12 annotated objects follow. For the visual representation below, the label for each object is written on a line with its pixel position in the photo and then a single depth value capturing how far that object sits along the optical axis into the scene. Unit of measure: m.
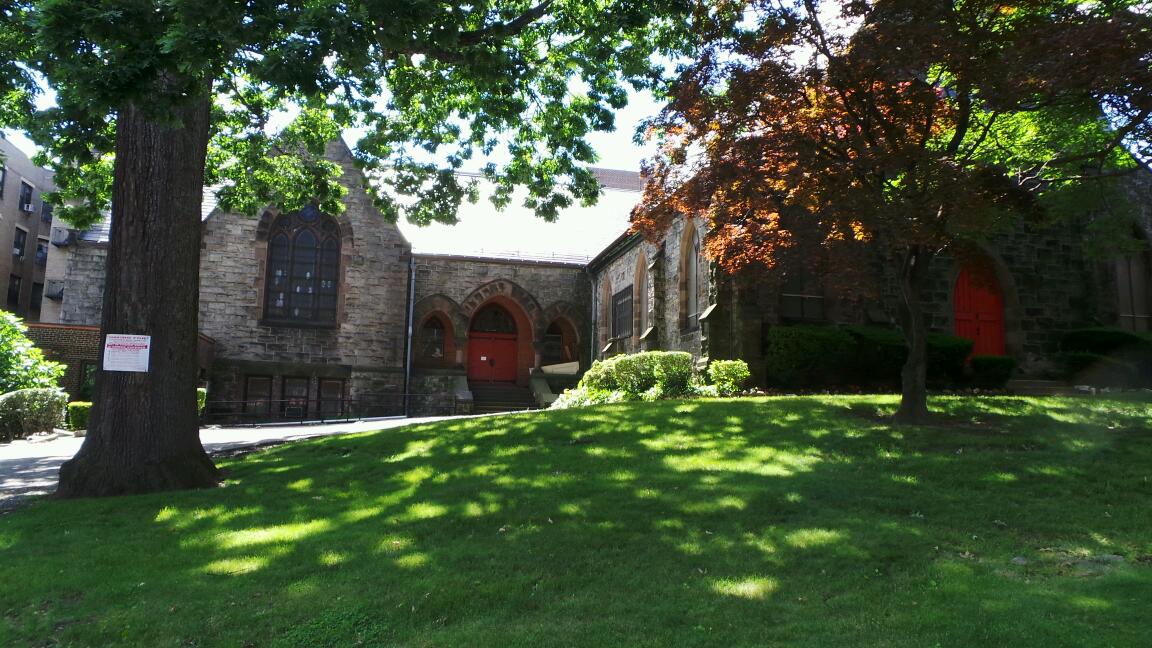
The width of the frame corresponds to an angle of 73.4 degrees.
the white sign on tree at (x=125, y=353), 8.46
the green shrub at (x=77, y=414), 17.42
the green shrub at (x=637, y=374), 16.77
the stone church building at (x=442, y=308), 19.03
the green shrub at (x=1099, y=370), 17.48
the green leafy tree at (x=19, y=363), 16.58
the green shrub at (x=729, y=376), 15.64
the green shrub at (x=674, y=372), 16.20
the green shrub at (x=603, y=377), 17.67
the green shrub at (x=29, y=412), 14.90
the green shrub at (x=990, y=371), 16.95
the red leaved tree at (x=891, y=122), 8.28
